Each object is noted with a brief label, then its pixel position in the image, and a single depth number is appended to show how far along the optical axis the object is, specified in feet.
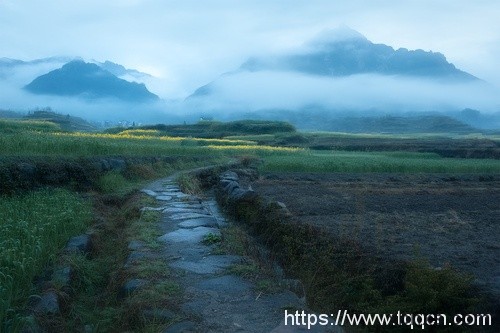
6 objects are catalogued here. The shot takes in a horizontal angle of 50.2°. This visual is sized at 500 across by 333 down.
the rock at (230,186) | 40.05
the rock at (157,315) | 14.38
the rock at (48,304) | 14.98
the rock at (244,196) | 33.96
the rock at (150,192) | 38.28
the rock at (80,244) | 22.03
